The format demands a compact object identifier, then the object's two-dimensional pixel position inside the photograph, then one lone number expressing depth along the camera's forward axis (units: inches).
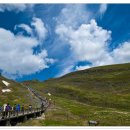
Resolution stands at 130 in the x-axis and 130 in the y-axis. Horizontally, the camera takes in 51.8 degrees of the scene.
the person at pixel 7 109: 926.3
